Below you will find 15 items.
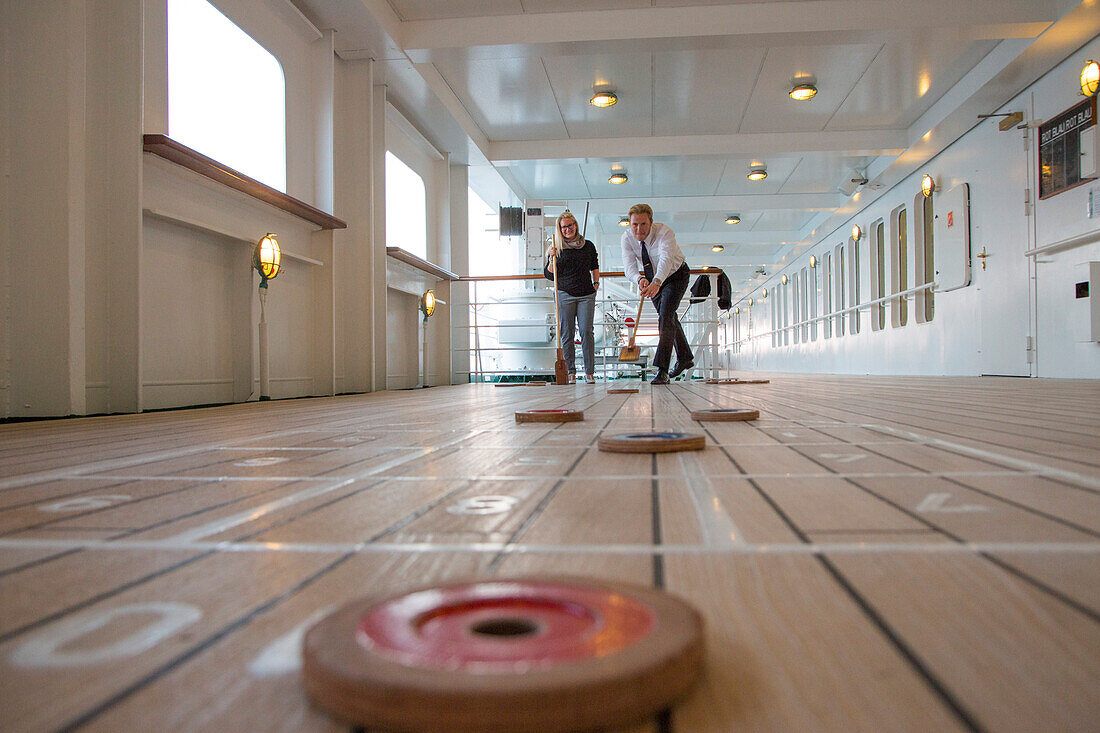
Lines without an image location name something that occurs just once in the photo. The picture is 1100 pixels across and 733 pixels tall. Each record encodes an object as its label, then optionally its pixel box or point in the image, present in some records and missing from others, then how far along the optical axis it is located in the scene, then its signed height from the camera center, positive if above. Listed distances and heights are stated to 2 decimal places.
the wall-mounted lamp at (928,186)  6.46 +1.61
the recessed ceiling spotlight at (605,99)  5.45 +2.06
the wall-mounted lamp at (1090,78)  3.75 +1.50
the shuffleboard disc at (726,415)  1.67 -0.12
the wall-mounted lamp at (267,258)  3.26 +0.52
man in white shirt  3.91 +0.54
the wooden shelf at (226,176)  2.55 +0.81
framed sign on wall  4.25 +1.35
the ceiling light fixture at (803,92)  5.31 +2.04
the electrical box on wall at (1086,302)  4.16 +0.35
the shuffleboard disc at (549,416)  1.74 -0.12
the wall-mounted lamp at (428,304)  5.68 +0.53
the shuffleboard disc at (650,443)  1.11 -0.12
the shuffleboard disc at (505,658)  0.24 -0.11
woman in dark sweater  4.76 +0.63
